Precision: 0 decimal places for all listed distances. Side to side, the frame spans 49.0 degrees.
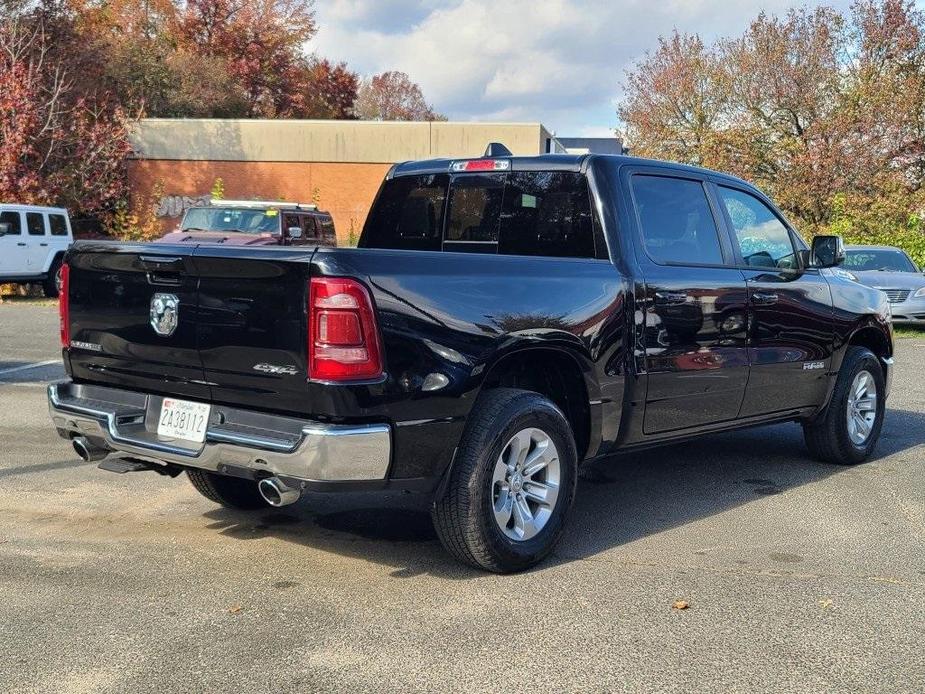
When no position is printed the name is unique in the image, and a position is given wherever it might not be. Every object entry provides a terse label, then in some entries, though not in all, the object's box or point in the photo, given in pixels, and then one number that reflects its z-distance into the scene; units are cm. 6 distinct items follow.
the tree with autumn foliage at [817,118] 2452
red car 1831
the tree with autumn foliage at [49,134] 2398
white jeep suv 2130
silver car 1670
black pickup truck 404
